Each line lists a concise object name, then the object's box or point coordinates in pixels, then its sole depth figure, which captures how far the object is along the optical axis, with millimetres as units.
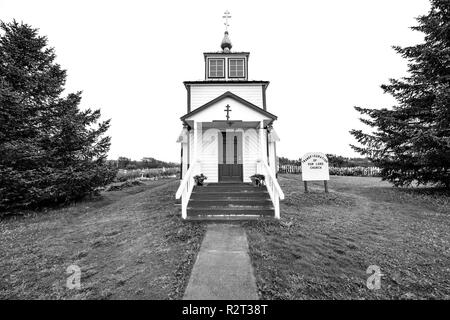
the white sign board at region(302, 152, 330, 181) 10422
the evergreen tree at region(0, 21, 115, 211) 8961
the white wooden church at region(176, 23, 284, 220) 6938
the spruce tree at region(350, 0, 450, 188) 9844
